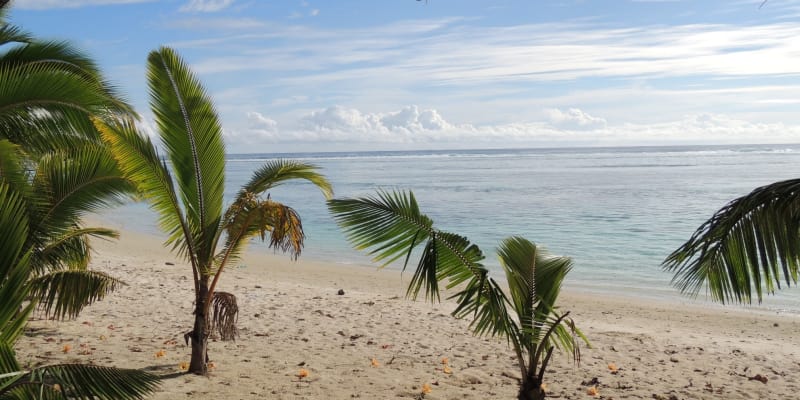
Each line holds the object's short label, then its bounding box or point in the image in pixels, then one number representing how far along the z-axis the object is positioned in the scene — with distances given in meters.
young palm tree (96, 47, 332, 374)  6.63
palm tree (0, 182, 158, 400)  2.97
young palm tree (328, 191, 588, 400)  5.57
